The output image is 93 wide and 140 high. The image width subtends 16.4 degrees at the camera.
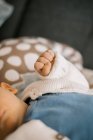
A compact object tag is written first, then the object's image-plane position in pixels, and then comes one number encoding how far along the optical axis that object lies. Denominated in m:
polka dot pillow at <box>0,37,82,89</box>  1.25
